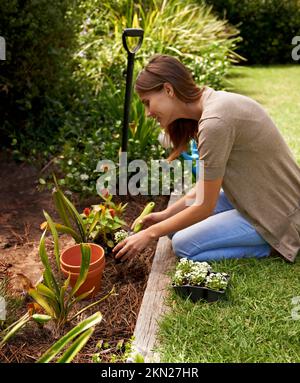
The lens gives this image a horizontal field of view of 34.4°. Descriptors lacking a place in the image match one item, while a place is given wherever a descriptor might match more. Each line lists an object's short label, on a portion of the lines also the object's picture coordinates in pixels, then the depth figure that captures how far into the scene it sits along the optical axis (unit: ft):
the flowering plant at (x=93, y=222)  8.75
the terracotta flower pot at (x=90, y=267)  8.04
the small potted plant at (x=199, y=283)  7.75
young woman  7.84
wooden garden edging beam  6.91
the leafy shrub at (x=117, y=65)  13.12
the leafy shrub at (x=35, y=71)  13.08
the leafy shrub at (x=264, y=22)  29.66
